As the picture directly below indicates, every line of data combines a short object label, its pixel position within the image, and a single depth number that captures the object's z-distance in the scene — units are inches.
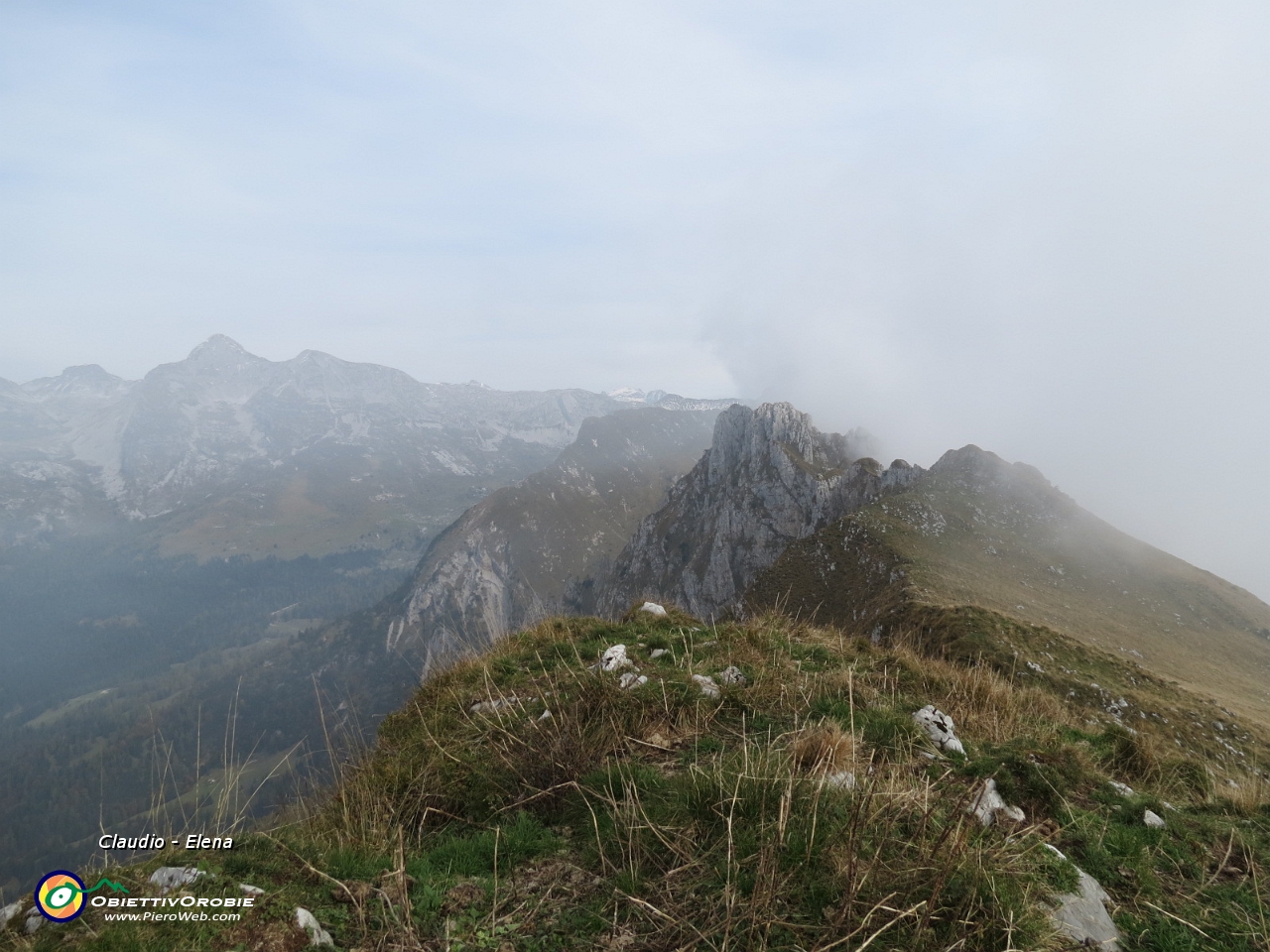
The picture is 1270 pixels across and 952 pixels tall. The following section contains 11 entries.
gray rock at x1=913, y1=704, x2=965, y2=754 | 288.8
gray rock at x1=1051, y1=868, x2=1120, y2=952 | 165.9
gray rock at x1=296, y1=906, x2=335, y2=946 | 156.6
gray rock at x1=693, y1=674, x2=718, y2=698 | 335.3
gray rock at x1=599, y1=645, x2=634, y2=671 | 381.6
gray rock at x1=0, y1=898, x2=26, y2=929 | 152.3
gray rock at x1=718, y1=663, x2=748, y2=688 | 355.6
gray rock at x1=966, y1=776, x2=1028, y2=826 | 216.1
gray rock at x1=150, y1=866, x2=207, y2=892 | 165.8
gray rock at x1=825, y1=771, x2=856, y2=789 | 204.1
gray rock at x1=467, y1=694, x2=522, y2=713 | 338.4
